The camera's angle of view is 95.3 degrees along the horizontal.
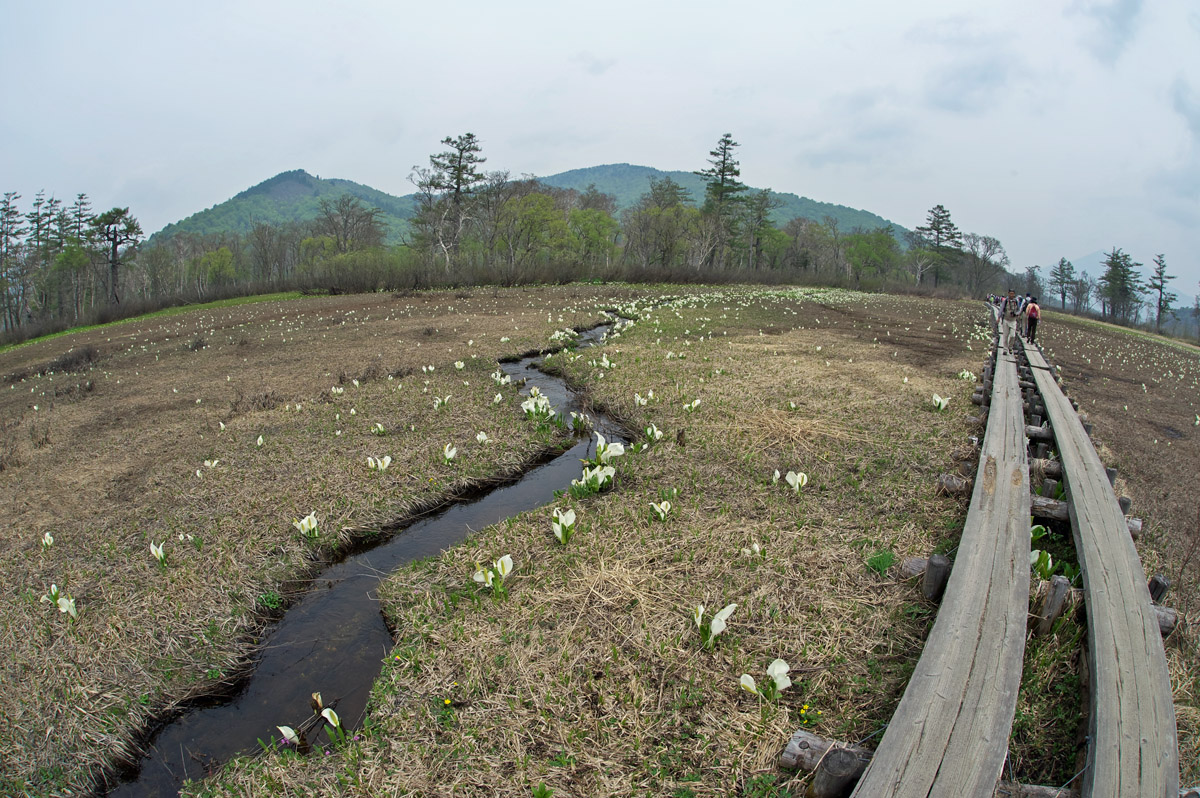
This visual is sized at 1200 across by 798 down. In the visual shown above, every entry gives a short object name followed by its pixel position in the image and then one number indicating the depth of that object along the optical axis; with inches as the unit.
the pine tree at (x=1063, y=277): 3311.3
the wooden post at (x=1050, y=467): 200.5
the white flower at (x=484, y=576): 159.1
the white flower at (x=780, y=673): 114.1
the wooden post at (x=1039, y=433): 241.4
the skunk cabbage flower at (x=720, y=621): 129.0
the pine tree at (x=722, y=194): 2546.8
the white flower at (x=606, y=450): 225.9
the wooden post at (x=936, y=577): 134.9
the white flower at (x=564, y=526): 181.8
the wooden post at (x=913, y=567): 148.3
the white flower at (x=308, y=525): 198.1
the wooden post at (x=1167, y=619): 114.9
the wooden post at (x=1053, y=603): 120.6
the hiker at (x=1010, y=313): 560.5
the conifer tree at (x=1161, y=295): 2674.7
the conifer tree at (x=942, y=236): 3139.8
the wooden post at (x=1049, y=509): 166.6
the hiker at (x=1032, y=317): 576.4
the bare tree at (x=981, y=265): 3304.6
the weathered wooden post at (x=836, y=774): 85.0
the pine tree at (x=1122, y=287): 2672.2
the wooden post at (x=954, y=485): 193.2
